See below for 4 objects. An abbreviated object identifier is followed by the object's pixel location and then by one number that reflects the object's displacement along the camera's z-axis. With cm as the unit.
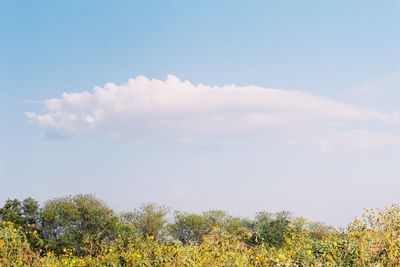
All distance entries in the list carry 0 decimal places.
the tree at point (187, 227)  7100
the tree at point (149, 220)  6906
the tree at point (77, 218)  5681
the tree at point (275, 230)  4615
